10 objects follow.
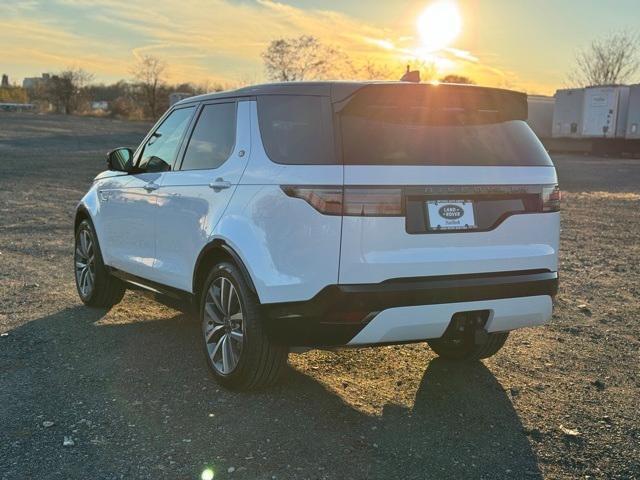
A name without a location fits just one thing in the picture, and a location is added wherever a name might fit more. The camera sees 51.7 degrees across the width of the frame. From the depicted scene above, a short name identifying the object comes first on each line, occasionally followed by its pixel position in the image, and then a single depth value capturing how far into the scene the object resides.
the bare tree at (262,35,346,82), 52.94
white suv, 3.45
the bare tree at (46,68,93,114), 63.88
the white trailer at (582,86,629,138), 34.88
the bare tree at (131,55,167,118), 63.62
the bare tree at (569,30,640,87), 64.62
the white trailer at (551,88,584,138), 36.81
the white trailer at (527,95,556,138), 43.59
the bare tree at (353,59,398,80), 52.12
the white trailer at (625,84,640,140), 33.81
